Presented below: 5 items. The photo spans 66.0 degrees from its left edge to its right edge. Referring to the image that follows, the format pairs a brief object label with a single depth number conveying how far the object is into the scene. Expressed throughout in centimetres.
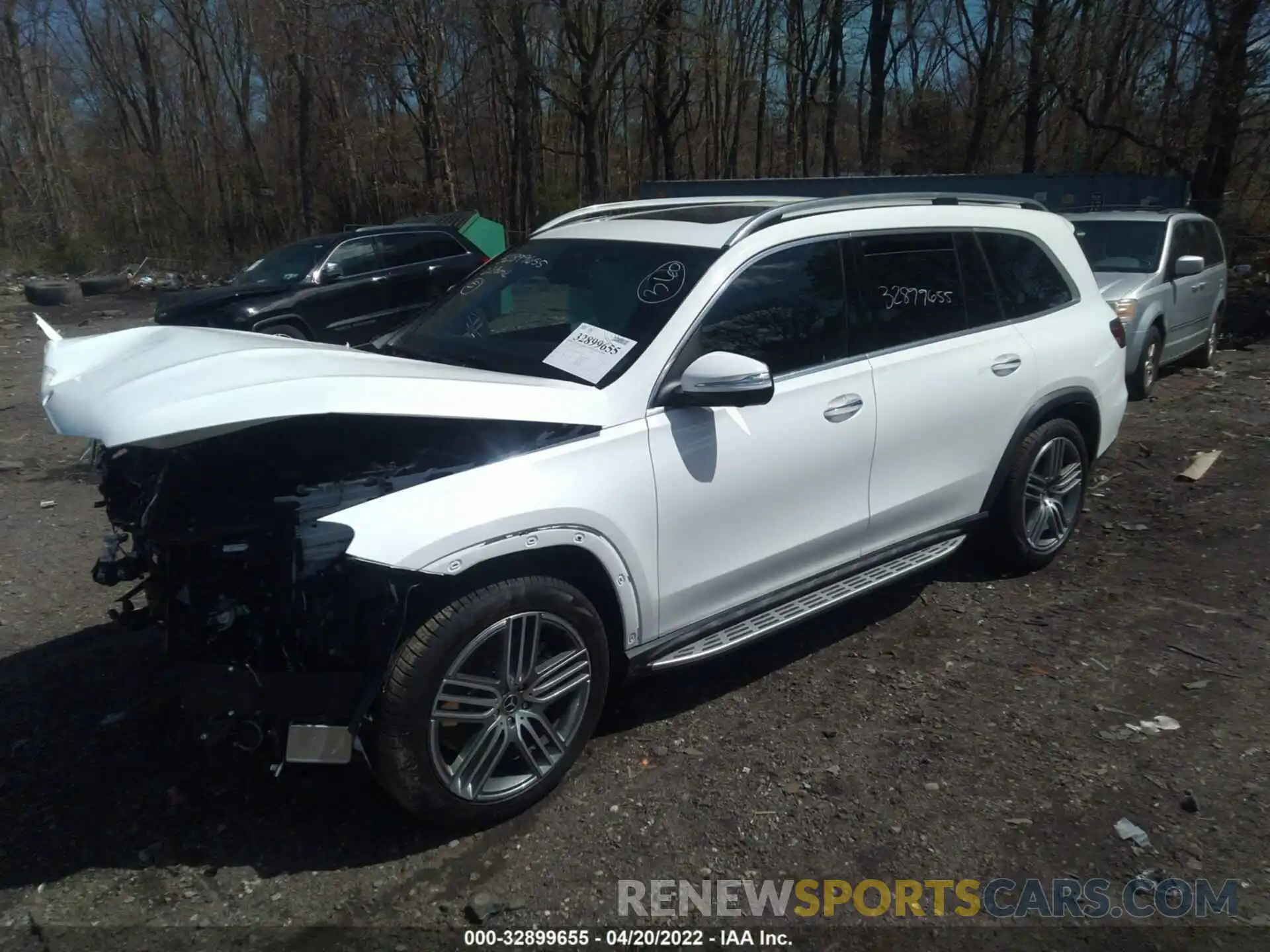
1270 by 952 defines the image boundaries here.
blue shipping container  1397
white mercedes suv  290
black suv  954
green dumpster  1339
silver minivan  936
